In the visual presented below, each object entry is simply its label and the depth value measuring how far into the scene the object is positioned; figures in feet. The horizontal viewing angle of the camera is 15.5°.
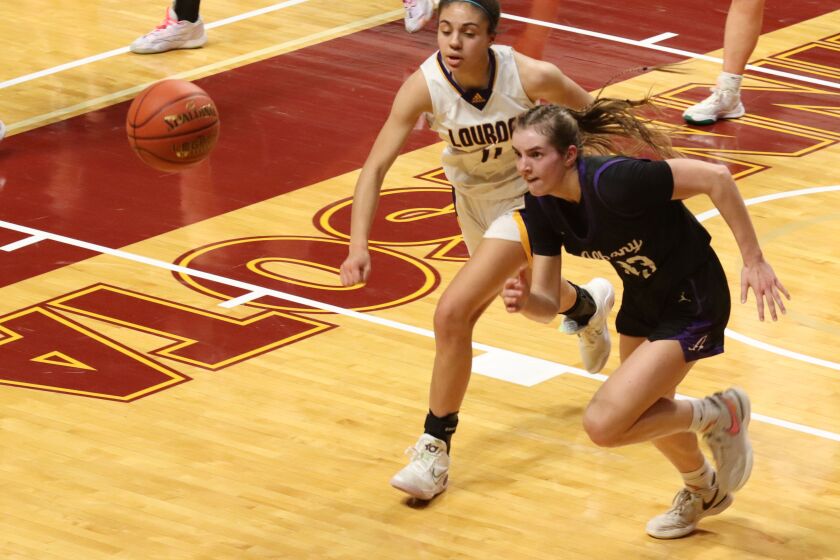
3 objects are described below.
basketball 43.00
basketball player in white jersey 33.93
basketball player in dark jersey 30.21
